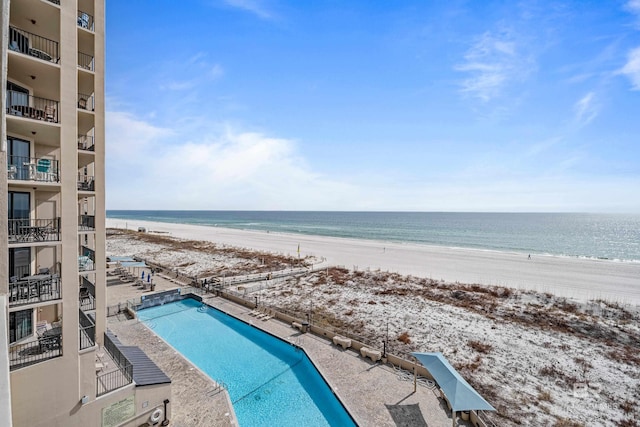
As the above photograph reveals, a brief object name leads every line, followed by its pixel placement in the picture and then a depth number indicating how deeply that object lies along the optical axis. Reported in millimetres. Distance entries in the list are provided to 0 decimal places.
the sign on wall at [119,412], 8938
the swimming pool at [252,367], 11344
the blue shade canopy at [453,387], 9680
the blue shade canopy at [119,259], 29748
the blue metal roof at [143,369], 9883
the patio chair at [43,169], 8320
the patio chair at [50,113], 8833
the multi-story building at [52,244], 7930
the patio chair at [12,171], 7947
